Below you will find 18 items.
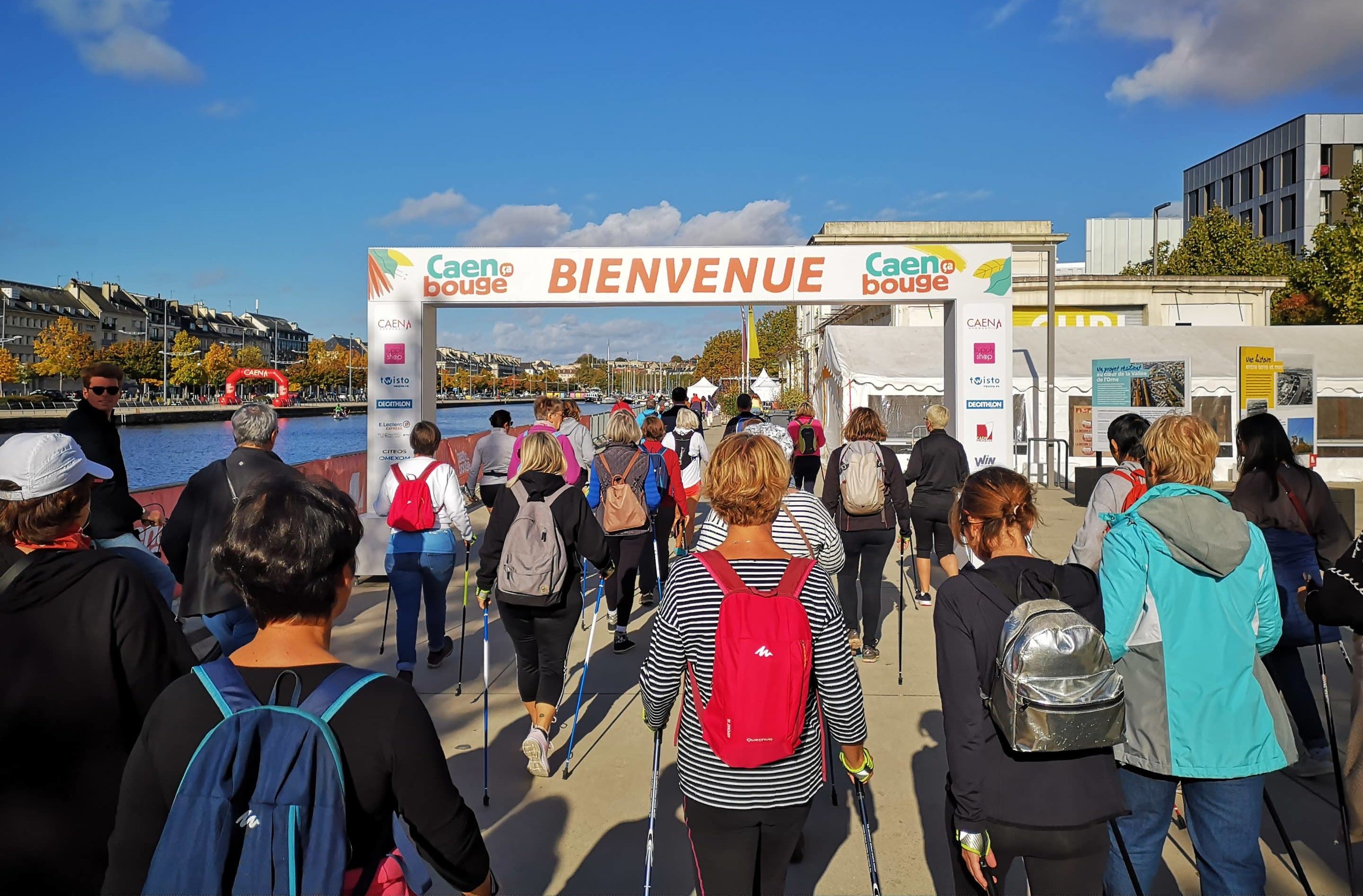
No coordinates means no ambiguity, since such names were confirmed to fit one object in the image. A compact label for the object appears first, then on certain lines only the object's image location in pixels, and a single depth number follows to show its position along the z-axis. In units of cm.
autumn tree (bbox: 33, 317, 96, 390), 7931
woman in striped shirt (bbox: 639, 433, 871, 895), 242
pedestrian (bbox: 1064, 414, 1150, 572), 448
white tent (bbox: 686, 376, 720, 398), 4025
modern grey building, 5456
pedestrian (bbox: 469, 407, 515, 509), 930
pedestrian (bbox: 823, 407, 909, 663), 658
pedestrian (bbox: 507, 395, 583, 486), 820
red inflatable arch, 9162
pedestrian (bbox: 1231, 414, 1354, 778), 459
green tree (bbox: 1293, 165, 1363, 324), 2802
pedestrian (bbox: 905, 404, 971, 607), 746
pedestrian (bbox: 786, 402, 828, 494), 1202
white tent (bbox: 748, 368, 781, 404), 3656
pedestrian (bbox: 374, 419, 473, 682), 608
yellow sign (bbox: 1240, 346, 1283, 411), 1642
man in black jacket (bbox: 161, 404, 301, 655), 451
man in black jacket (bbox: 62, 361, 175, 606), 456
